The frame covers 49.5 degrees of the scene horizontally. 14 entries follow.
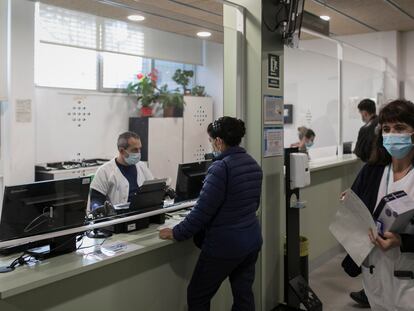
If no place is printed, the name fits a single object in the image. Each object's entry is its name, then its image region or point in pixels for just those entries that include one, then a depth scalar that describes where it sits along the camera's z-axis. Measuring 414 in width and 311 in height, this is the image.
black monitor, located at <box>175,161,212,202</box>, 2.95
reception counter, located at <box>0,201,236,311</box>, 1.92
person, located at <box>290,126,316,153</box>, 5.86
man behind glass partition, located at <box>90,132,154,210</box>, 3.26
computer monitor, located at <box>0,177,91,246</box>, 2.00
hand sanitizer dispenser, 3.22
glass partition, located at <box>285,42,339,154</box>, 6.36
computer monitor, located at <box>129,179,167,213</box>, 2.65
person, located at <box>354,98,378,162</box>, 4.46
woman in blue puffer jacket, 2.43
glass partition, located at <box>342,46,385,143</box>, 6.41
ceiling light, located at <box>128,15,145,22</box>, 4.83
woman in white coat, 1.96
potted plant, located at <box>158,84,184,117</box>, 6.14
